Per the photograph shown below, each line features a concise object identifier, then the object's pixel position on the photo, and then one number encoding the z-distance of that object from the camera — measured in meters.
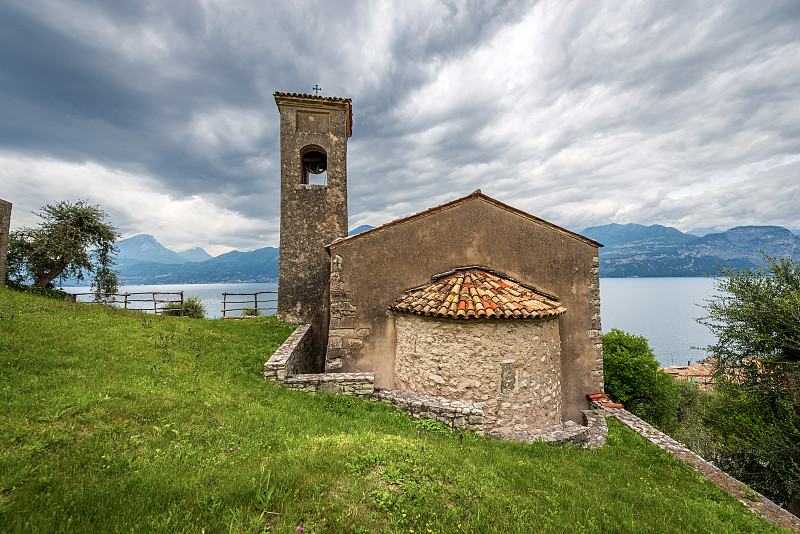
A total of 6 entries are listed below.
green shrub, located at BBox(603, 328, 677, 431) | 15.27
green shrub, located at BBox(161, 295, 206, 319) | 21.88
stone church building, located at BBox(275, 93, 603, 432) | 6.64
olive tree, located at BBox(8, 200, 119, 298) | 15.72
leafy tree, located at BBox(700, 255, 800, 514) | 7.54
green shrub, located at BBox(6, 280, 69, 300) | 13.39
